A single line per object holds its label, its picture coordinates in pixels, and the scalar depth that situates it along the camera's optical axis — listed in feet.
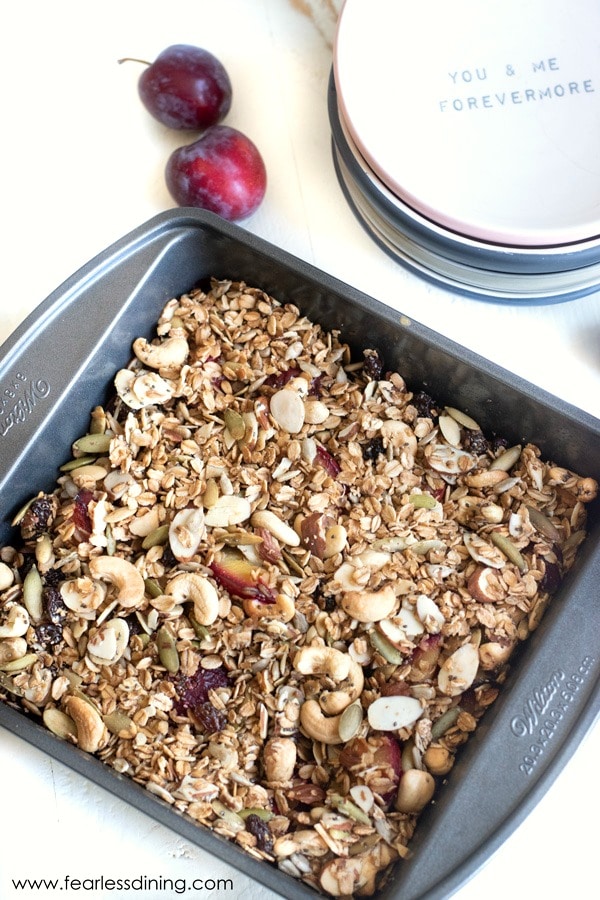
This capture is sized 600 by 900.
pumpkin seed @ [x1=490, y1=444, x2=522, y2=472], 2.58
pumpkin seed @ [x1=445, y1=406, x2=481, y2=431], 2.63
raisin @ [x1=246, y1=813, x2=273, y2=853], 2.24
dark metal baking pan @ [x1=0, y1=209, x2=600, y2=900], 2.15
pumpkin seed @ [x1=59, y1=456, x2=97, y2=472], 2.55
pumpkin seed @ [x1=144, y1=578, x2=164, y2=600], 2.42
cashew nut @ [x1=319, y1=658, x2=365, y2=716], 2.31
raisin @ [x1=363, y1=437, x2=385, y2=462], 2.58
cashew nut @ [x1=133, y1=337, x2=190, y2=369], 2.57
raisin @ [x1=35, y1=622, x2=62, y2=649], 2.40
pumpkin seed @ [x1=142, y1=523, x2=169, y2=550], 2.46
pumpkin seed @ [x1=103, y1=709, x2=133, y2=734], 2.32
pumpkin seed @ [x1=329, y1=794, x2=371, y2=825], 2.22
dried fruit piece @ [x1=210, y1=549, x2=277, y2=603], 2.42
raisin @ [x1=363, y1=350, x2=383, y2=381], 2.64
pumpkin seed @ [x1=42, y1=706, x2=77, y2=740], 2.32
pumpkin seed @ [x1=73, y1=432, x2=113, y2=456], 2.54
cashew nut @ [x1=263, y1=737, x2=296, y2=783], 2.27
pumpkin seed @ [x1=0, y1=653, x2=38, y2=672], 2.34
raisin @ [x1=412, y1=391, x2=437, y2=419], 2.66
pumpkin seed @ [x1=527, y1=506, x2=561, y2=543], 2.48
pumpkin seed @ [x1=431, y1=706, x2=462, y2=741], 2.33
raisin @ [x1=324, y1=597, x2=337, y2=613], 2.46
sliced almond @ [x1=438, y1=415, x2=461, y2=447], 2.61
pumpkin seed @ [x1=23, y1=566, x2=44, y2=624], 2.41
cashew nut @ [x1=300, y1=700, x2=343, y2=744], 2.31
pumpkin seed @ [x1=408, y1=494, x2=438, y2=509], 2.50
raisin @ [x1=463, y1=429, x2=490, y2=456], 2.59
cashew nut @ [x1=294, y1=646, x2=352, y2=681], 2.31
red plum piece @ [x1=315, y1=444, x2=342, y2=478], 2.54
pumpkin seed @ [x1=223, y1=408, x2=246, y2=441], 2.55
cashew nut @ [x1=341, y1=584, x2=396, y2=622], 2.35
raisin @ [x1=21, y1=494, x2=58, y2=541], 2.45
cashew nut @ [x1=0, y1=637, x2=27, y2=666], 2.35
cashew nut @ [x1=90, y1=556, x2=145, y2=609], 2.37
